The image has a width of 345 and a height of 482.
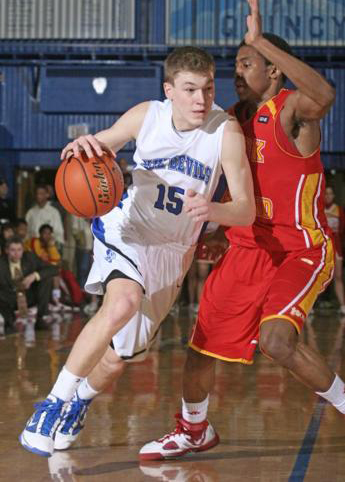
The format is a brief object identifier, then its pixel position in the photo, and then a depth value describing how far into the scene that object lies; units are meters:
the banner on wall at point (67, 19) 14.99
